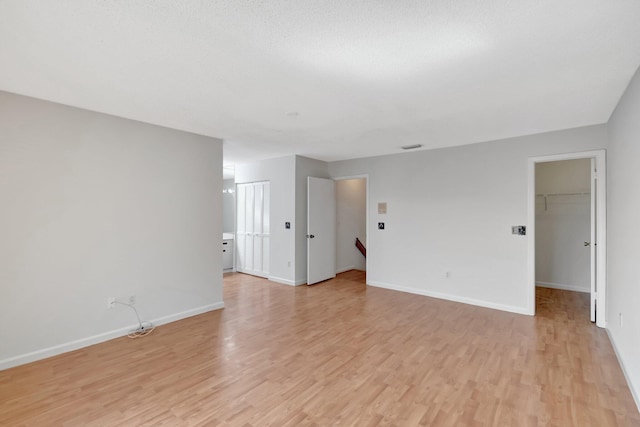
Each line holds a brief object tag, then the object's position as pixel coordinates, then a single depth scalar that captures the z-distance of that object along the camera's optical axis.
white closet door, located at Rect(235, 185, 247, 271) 6.52
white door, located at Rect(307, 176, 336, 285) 5.57
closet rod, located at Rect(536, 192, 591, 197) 5.09
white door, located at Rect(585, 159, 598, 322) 3.59
